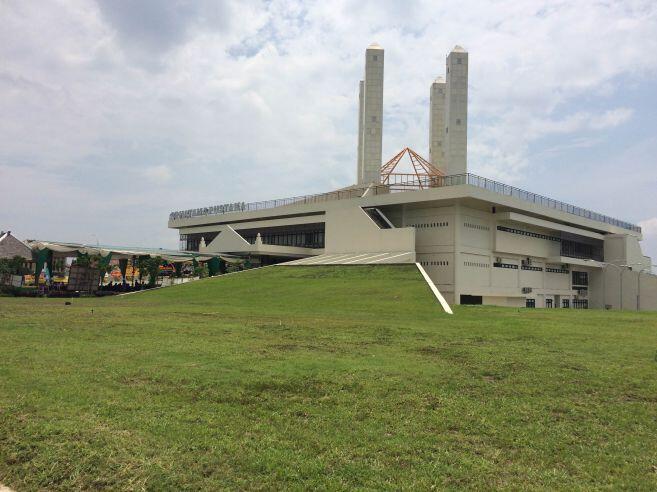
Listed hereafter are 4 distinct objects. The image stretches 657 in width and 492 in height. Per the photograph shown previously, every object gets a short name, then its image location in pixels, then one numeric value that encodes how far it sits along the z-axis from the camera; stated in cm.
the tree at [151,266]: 4813
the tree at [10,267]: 4225
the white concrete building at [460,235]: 4988
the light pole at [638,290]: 5859
